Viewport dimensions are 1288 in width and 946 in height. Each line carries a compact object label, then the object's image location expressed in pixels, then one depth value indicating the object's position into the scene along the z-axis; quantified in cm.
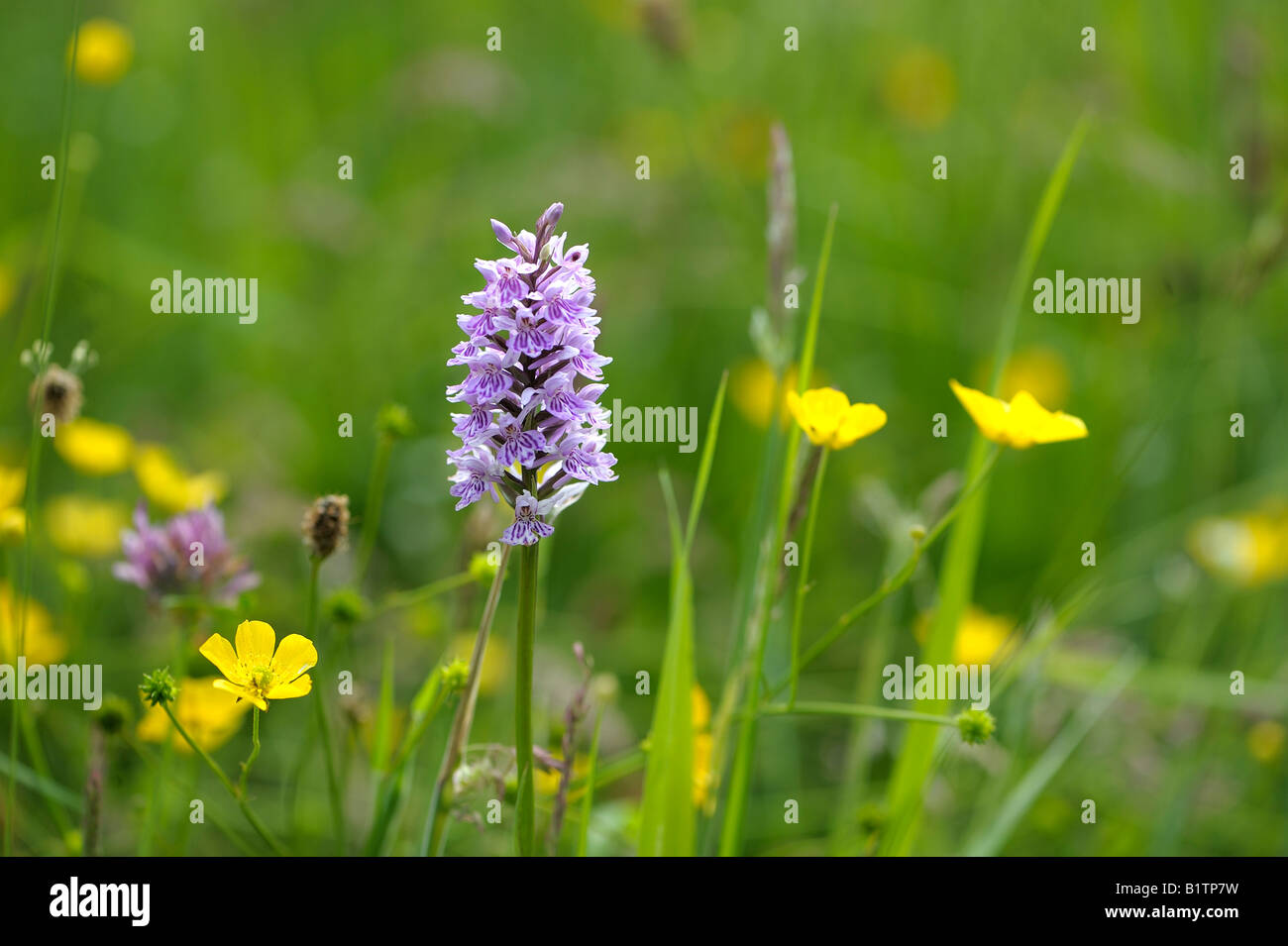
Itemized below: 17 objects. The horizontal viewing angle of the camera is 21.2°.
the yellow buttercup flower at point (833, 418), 68
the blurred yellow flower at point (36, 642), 77
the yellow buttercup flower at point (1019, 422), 68
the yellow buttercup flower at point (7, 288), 96
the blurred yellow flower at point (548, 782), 73
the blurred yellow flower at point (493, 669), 82
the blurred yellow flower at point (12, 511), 72
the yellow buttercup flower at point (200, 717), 73
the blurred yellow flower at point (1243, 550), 87
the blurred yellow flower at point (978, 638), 82
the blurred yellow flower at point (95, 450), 80
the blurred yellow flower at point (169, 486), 77
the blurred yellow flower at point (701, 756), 71
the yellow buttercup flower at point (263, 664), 65
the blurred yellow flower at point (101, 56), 91
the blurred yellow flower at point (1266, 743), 79
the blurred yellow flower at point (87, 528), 80
